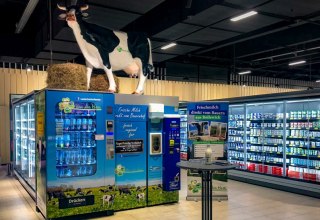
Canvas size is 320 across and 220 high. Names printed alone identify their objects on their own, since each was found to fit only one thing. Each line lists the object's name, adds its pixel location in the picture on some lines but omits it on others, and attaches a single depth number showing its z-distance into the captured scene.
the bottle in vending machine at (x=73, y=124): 5.19
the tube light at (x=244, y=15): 6.33
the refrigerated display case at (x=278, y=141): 6.95
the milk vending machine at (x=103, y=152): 4.93
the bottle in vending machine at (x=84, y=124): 5.27
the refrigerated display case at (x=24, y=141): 6.76
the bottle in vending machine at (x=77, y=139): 5.23
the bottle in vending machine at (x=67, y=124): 5.14
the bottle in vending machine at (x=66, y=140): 5.14
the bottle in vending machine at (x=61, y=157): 5.10
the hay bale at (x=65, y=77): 5.25
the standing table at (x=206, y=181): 3.84
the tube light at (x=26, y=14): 6.91
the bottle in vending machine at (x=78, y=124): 5.24
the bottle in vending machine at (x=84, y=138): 5.32
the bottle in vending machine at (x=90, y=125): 5.32
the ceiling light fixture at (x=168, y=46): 9.02
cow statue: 5.43
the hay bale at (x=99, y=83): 6.06
